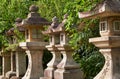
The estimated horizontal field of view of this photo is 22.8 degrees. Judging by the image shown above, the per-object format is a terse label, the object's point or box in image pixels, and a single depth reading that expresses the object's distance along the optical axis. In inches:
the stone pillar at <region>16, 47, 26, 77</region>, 467.2
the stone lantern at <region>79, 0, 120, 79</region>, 236.7
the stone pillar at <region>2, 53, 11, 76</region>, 559.7
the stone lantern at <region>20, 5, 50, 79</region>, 390.3
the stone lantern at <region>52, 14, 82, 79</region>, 342.0
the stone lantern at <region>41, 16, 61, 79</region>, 368.3
